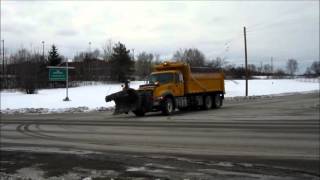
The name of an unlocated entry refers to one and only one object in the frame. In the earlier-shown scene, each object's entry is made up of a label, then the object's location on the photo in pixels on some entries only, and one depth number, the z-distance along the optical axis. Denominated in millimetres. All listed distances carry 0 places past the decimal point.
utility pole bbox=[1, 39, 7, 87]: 79412
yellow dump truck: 28594
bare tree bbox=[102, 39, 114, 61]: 124250
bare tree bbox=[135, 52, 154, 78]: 136125
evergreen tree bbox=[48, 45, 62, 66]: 96350
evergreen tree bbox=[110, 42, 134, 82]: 105312
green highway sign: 49503
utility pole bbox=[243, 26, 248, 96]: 65688
